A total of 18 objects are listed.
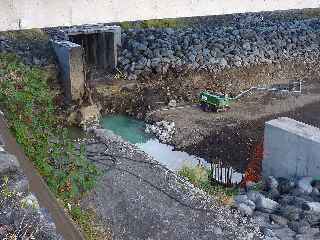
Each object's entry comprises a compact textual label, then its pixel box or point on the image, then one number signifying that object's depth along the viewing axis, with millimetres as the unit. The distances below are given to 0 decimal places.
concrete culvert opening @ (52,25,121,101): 14730
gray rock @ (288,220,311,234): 7827
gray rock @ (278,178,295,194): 8789
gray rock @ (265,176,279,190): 9015
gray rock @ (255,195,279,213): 8476
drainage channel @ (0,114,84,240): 4126
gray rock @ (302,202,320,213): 7983
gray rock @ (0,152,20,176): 4208
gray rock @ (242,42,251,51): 19396
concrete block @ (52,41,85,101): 14579
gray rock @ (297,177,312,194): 8419
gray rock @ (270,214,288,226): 8159
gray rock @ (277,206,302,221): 8115
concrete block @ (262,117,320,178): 8687
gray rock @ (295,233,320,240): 7583
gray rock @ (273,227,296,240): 7747
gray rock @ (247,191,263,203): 8695
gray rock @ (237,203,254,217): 8354
